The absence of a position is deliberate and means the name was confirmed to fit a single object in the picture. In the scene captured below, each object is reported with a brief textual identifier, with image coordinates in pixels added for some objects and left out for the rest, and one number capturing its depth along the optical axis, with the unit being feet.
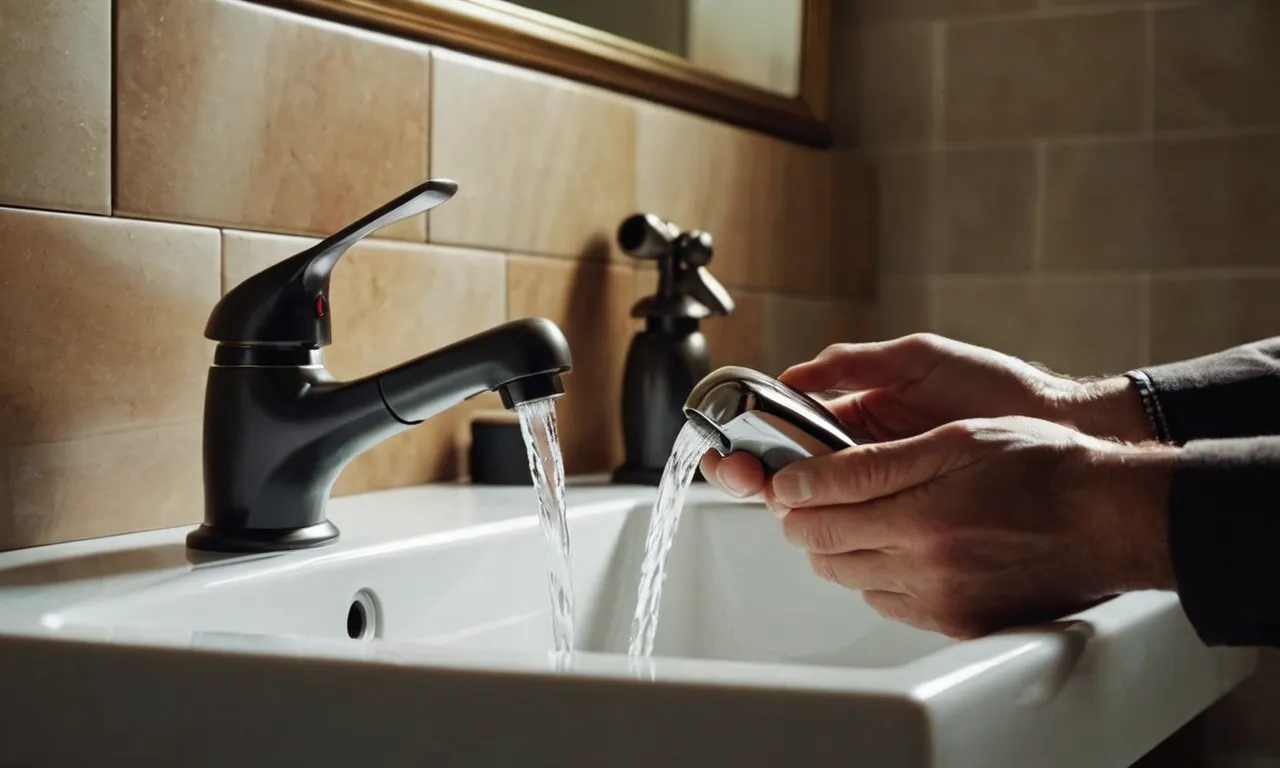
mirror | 3.56
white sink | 1.52
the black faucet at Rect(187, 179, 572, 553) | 2.49
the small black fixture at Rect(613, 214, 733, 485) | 3.82
